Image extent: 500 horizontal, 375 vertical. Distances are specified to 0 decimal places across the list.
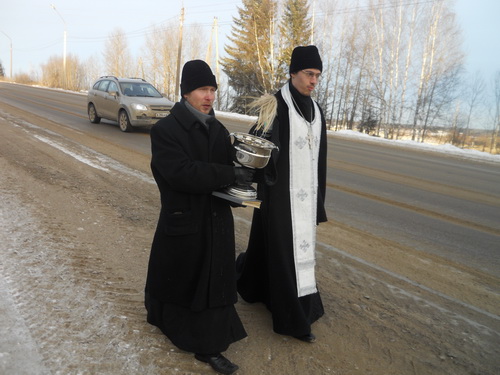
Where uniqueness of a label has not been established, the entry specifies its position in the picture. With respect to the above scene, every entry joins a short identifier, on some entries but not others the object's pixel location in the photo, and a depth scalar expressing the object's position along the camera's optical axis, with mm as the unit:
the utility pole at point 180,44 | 30141
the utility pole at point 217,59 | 37503
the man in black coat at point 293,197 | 2980
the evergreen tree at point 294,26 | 34281
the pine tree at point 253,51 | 35312
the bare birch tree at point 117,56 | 63156
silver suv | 13312
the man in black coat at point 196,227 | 2463
